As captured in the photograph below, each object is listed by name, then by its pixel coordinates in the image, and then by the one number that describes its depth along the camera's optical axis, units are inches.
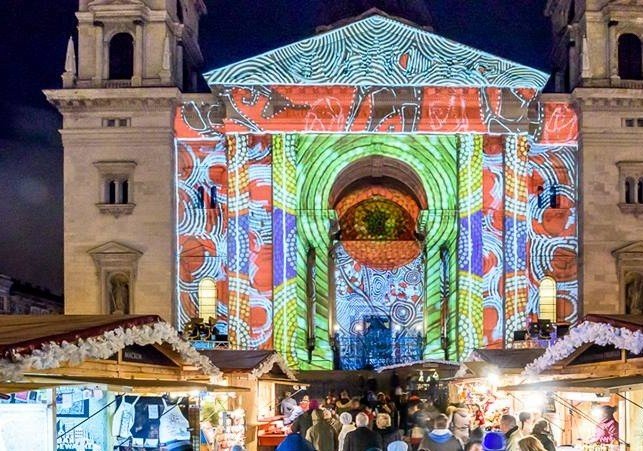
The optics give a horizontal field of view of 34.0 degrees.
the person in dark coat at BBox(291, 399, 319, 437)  753.0
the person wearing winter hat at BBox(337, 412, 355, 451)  680.8
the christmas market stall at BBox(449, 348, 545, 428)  785.6
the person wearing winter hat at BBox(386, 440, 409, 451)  492.7
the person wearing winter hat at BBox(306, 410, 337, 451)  702.5
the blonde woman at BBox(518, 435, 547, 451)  402.0
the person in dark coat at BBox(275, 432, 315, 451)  470.9
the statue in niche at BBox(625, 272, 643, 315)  1524.4
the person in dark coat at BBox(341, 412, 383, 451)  530.3
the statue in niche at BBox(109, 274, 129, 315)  1542.8
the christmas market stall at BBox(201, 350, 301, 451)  755.8
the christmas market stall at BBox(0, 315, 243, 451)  358.3
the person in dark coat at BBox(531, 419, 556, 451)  502.9
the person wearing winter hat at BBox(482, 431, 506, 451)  510.3
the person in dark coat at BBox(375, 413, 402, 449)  595.1
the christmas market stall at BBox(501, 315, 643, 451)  454.9
